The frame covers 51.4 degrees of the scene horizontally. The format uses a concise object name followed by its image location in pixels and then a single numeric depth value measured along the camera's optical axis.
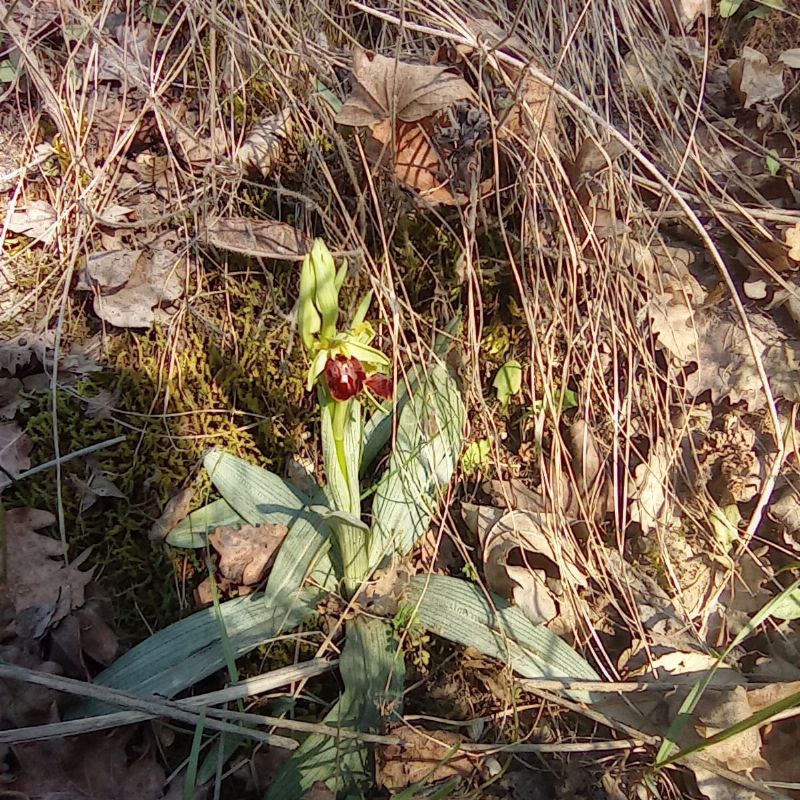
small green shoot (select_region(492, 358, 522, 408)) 0.28
